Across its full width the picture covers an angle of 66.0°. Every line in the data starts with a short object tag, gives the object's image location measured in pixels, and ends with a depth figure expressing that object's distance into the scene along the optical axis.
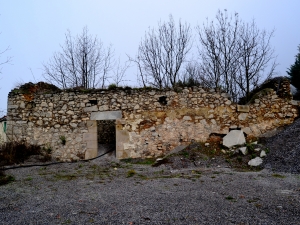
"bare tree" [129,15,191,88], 13.58
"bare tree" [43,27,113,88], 14.58
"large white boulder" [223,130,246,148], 7.75
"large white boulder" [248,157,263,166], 6.36
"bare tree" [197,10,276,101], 12.49
